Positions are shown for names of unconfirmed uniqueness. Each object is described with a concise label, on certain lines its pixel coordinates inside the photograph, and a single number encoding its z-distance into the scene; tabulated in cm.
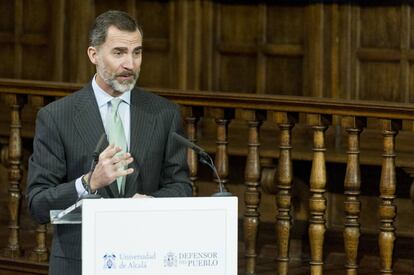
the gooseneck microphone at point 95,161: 800
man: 850
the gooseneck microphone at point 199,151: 809
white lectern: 786
